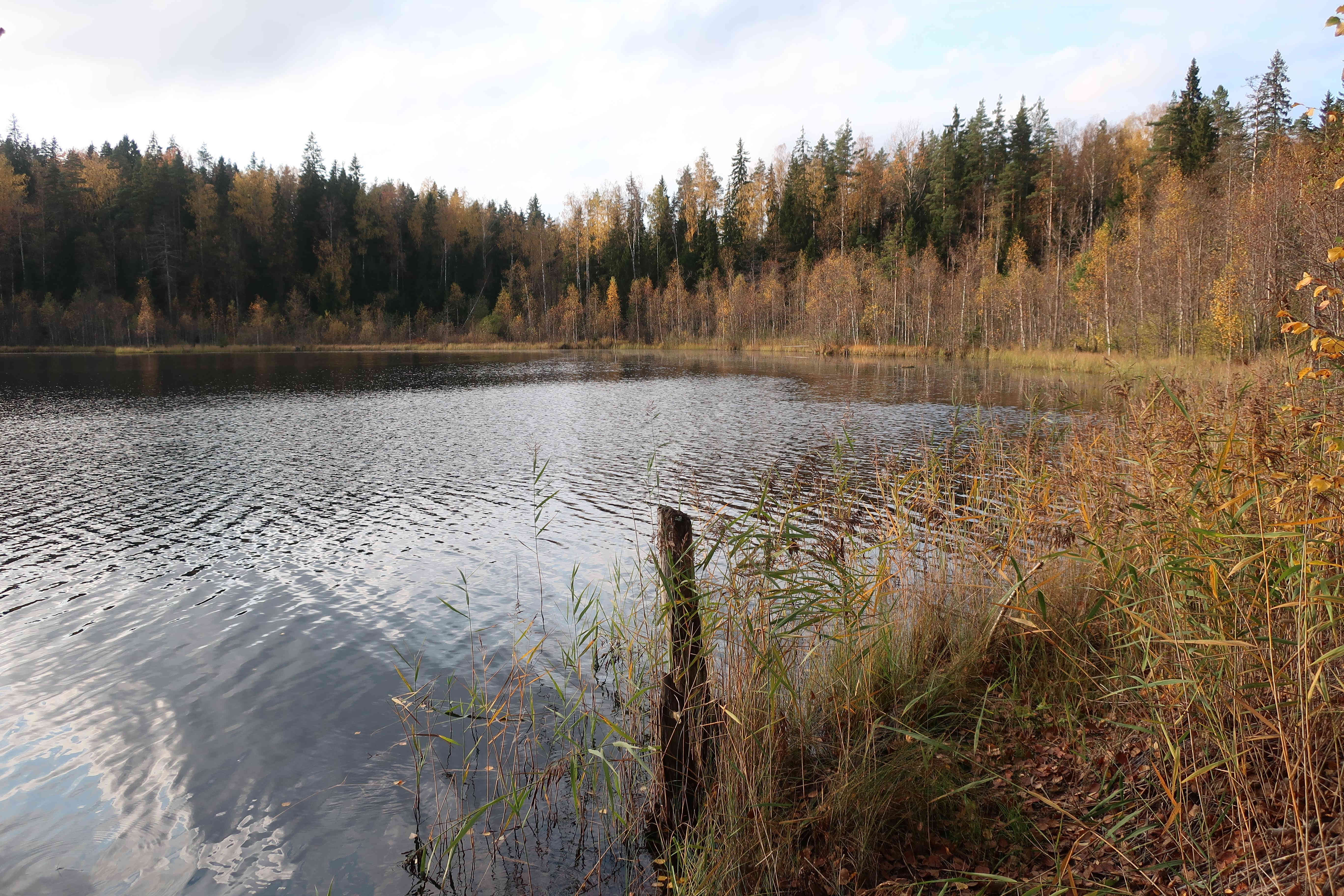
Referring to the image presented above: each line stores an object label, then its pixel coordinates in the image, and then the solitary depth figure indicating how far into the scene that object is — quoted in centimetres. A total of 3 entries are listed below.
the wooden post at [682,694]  410
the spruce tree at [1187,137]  5978
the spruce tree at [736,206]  8669
